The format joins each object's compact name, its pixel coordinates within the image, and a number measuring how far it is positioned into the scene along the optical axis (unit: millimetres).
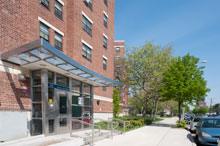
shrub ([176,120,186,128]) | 19047
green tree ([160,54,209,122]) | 18938
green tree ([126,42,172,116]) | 23667
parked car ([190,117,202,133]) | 16297
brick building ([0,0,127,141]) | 8586
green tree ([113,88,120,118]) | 22812
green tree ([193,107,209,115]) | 117375
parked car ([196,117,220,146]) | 9234
